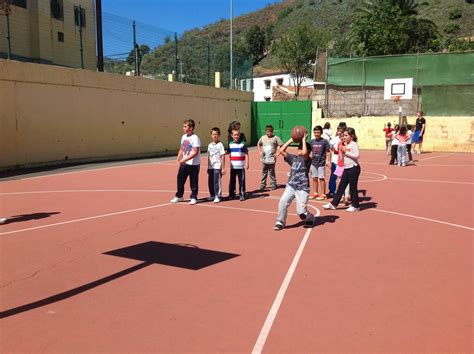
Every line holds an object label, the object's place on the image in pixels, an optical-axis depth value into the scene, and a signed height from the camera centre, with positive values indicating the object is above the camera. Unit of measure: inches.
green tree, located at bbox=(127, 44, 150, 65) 925.8 +128.0
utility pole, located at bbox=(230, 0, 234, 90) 1225.4 +136.6
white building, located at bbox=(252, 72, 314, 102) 2763.3 +220.5
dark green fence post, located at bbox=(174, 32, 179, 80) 1063.0 +137.6
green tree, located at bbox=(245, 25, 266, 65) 4077.3 +660.0
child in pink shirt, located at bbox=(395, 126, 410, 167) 698.2 -37.1
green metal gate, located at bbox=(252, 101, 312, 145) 1200.2 +8.8
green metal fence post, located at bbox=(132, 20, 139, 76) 923.4 +141.4
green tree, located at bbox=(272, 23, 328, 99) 2381.9 +350.8
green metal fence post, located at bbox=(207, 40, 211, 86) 1166.3 +129.8
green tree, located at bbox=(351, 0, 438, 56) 1752.0 +338.2
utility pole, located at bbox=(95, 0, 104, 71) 901.2 +148.1
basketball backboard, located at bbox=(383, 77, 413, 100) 1040.8 +68.8
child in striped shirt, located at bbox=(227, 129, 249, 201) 412.2 -35.3
